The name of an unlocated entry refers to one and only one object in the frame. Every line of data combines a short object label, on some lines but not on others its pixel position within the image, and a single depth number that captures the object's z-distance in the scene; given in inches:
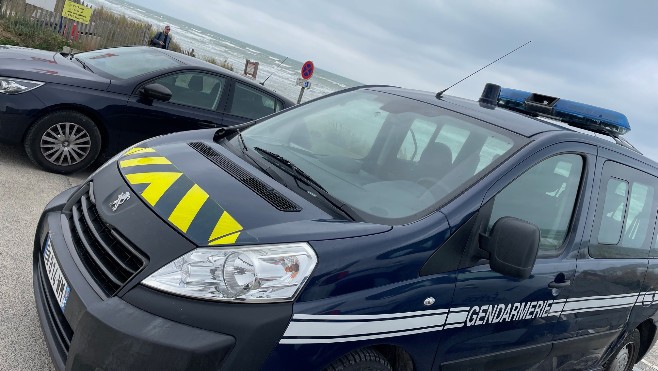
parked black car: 217.2
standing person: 631.8
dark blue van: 83.0
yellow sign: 631.8
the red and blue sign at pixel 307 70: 545.6
